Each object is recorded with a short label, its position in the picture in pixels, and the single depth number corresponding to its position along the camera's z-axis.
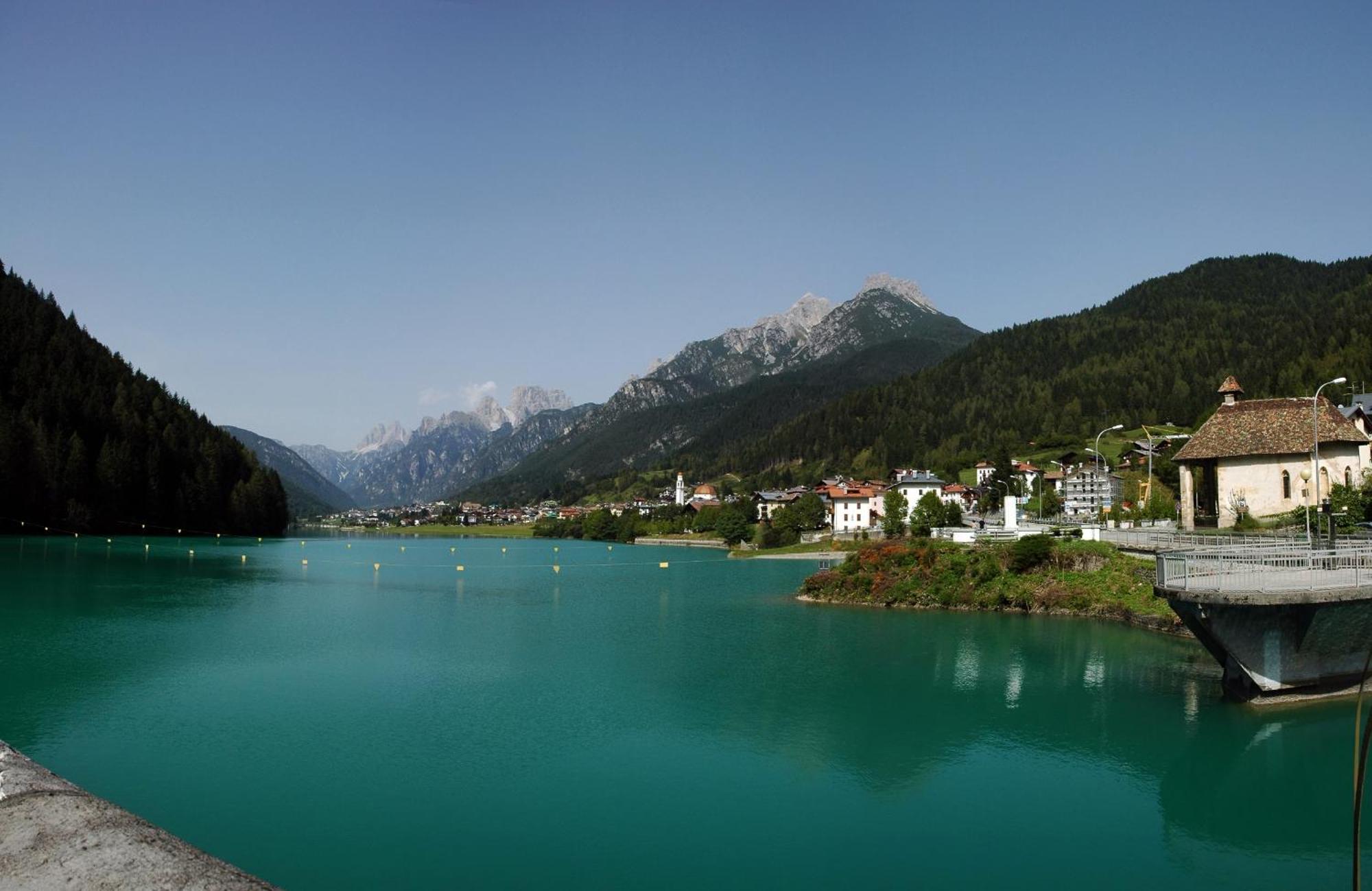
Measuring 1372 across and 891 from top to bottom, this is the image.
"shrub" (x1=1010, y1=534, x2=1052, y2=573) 44.75
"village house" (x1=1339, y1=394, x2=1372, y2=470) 62.88
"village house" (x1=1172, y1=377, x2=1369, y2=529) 42.47
